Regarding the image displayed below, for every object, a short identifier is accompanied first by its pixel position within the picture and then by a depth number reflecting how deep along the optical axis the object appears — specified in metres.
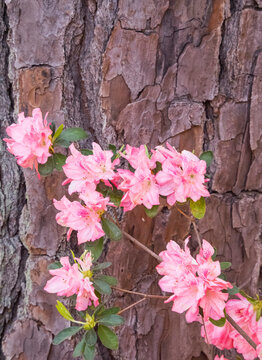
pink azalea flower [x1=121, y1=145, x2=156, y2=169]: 0.90
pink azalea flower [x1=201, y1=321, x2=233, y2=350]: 1.08
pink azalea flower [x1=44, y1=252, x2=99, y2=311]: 0.93
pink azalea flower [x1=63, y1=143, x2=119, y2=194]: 0.92
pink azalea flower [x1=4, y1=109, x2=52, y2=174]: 0.93
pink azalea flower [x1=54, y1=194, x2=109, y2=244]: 0.92
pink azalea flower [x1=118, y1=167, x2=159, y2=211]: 0.90
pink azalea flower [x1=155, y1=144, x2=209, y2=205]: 0.88
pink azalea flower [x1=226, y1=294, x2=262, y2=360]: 1.02
